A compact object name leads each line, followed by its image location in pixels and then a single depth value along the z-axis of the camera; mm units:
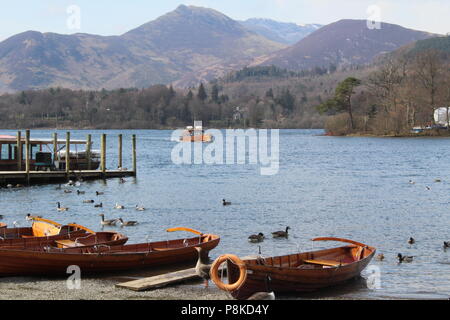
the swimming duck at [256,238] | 30375
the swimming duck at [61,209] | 41622
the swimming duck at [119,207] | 42656
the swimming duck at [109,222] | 35031
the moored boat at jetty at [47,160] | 55406
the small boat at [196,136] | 165000
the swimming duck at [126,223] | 34906
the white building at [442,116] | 134700
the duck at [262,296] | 18797
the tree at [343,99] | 154125
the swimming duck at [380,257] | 26916
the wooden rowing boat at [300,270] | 19203
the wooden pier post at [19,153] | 54781
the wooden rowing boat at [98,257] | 21875
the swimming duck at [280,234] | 31628
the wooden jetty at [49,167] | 52062
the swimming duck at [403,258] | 26453
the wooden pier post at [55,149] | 58844
